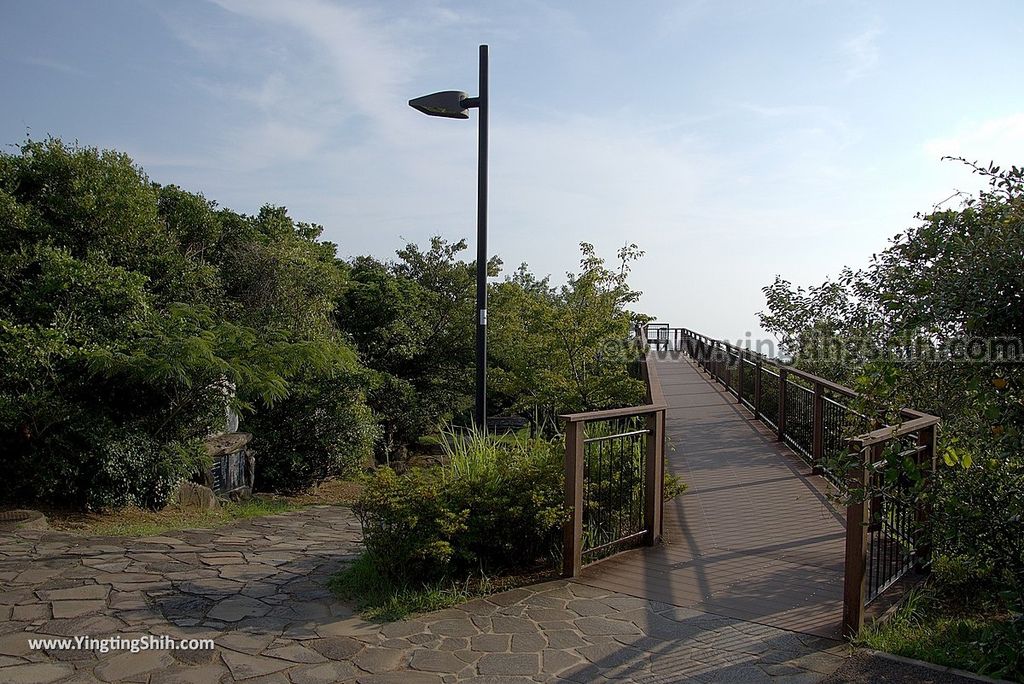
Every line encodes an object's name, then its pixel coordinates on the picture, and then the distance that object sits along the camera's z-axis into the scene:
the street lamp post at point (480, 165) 7.74
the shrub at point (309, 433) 12.42
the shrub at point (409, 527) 5.34
